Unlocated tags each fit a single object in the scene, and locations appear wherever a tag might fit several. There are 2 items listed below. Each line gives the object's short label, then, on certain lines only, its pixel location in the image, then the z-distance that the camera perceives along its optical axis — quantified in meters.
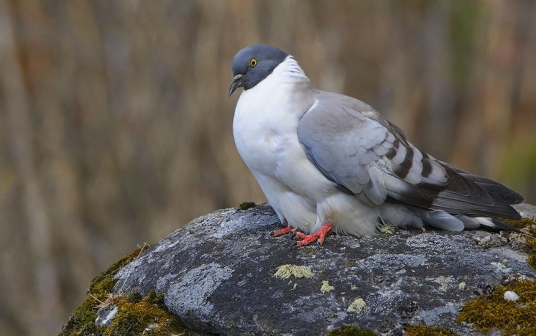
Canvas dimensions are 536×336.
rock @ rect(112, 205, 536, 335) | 7.41
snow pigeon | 8.91
